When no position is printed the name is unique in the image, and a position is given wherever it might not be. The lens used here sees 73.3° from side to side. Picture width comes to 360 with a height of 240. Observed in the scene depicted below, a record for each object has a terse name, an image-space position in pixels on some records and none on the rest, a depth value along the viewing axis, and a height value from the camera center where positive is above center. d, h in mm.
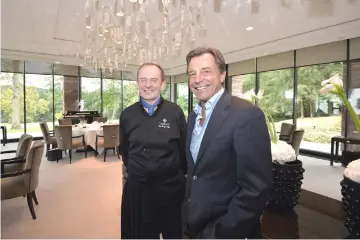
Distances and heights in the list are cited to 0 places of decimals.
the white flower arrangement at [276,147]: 1254 -165
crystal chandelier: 4348 +1921
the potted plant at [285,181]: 1189 -321
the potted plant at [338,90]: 990 +111
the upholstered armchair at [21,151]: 3498 -561
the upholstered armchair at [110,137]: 6152 -583
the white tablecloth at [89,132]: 6508 -493
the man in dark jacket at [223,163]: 956 -199
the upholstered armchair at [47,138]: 6445 -658
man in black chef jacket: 1658 -367
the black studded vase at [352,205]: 886 -333
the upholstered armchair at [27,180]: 2865 -836
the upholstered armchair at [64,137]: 5888 -569
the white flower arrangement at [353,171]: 919 -212
